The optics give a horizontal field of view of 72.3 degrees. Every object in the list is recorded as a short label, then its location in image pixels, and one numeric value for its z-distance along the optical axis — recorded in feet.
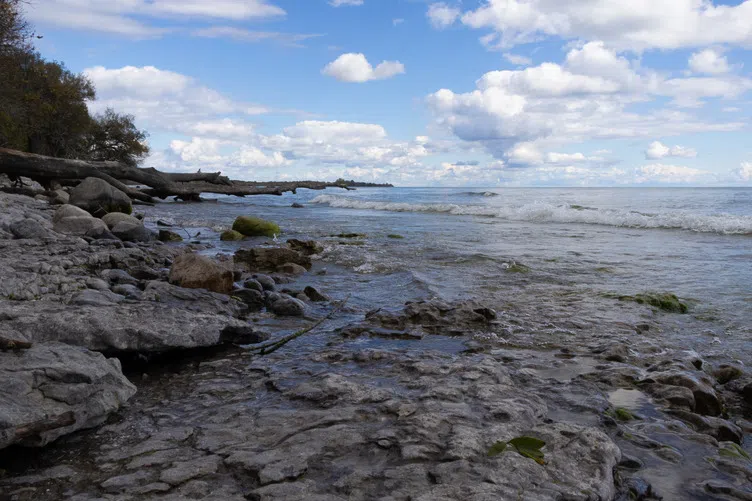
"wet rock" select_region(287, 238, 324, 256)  35.91
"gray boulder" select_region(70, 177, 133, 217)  45.77
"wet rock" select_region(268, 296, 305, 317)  18.52
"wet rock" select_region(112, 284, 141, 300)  16.48
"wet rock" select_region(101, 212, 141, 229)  35.77
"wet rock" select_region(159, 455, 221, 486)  7.45
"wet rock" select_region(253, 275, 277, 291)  22.29
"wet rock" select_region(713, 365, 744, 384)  13.18
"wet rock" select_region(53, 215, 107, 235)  31.40
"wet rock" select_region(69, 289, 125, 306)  13.78
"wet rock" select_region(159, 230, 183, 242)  38.92
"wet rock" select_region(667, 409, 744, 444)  10.03
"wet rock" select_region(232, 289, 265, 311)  19.52
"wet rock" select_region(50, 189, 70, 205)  50.49
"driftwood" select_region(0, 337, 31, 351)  9.46
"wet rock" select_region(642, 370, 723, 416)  11.25
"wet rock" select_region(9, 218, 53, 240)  25.53
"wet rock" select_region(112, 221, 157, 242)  33.55
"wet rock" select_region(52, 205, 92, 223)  33.83
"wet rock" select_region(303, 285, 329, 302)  21.11
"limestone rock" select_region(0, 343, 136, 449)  7.96
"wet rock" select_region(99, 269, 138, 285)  19.08
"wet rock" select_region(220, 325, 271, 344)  14.51
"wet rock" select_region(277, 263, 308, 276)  27.91
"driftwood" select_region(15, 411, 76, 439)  7.79
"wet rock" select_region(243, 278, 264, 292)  21.04
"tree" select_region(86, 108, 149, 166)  134.92
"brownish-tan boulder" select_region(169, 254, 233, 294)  19.84
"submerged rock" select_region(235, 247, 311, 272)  28.86
